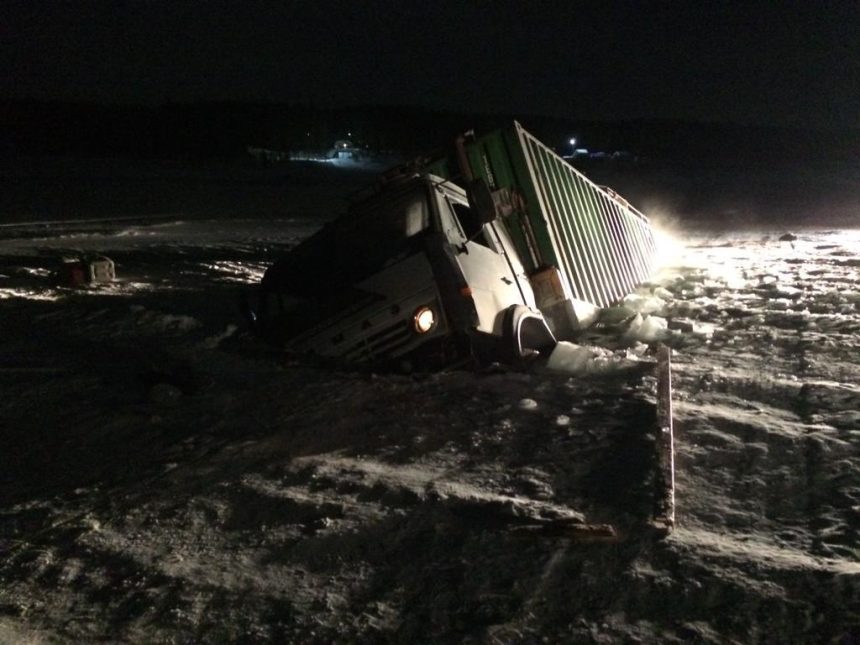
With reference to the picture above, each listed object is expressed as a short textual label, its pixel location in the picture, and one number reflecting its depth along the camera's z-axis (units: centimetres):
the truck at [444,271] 620
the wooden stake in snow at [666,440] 388
